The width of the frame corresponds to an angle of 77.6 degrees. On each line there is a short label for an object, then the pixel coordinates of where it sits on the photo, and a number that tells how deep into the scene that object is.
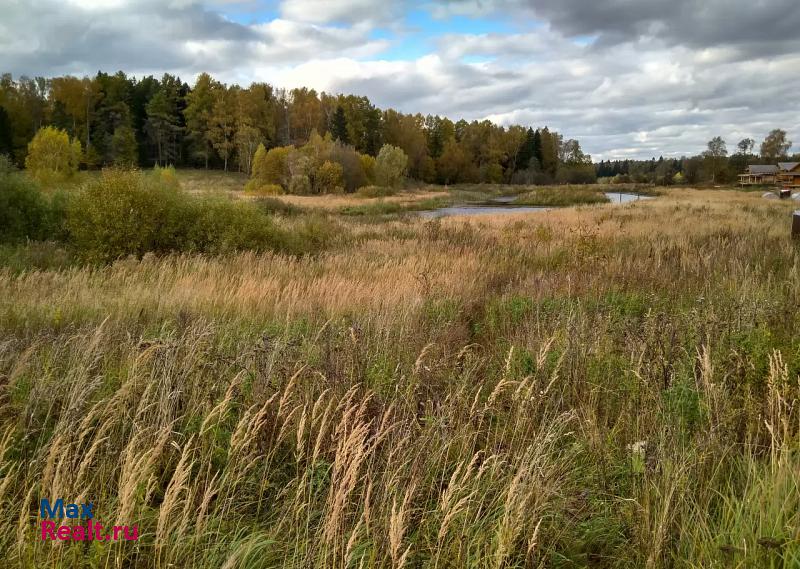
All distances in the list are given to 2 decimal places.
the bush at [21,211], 13.20
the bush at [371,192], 53.25
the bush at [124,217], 12.30
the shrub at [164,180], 13.95
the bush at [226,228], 13.06
